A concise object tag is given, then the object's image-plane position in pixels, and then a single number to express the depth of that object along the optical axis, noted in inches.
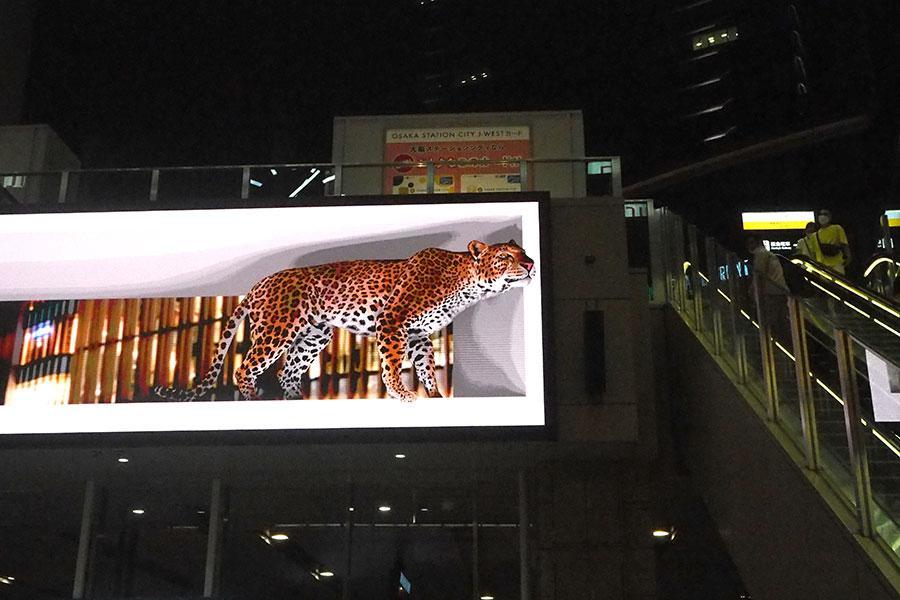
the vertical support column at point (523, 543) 384.2
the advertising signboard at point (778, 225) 680.4
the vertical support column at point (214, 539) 397.1
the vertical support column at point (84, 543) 403.5
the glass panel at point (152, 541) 407.8
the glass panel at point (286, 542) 394.6
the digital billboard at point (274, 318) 359.9
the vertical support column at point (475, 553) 386.3
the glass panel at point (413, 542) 391.2
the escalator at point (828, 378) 200.5
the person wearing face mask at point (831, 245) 420.2
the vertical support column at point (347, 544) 392.2
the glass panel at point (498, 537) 388.2
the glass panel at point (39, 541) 413.7
